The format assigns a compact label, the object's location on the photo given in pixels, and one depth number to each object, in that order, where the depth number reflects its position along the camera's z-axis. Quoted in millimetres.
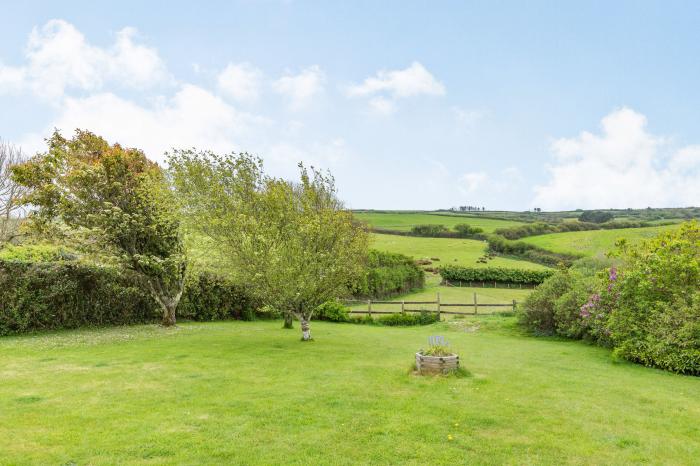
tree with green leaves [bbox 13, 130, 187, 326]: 20797
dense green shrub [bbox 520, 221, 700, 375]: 14930
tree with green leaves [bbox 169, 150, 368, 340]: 18109
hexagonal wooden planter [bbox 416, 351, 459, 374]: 12531
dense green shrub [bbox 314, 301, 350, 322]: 32188
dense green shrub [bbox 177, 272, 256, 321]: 27578
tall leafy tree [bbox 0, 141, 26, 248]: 35031
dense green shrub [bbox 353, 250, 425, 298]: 42469
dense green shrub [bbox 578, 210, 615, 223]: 103231
